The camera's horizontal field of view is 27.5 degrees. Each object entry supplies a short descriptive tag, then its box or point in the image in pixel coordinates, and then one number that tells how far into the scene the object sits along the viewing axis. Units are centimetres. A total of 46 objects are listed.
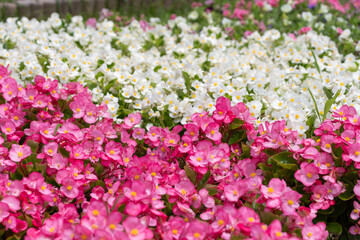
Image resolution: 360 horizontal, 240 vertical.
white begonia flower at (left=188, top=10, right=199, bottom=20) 192
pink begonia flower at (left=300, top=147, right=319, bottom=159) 93
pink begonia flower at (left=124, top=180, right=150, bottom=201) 85
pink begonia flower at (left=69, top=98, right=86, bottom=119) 104
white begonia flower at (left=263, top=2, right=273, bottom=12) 199
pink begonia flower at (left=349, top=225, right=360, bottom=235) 91
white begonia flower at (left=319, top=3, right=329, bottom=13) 189
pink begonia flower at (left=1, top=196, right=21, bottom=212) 86
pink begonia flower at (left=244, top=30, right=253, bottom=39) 166
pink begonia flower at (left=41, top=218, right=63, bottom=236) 83
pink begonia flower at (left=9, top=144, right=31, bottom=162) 94
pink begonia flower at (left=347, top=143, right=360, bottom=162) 92
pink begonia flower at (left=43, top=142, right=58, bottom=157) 95
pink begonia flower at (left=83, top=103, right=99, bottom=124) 105
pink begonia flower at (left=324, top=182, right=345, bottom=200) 92
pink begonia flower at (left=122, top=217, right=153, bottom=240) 81
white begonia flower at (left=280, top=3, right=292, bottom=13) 190
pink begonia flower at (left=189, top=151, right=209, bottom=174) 94
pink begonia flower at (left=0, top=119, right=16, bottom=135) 100
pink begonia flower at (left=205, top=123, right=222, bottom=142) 99
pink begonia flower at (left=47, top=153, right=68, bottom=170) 94
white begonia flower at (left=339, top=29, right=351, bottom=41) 150
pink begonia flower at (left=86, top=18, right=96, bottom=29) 166
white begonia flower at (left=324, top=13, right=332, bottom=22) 183
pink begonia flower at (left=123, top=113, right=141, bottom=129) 104
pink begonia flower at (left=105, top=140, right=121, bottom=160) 96
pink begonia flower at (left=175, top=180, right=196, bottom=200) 91
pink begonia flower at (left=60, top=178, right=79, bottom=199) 91
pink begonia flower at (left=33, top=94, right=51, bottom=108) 105
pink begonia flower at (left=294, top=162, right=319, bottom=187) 91
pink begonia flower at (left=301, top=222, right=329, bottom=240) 84
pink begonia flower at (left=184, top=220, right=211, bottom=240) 82
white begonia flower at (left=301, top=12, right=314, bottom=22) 180
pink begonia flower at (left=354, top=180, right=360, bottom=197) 90
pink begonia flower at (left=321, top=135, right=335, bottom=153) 95
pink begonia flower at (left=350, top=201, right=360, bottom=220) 91
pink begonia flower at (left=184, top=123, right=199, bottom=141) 99
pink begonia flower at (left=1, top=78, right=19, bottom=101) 106
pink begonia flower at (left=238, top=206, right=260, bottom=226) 83
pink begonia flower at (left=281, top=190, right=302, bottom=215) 86
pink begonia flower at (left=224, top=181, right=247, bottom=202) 90
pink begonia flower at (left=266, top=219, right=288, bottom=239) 80
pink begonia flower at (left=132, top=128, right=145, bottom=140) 103
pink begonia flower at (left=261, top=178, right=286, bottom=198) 88
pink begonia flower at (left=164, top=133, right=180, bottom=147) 100
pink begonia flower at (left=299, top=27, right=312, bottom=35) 164
